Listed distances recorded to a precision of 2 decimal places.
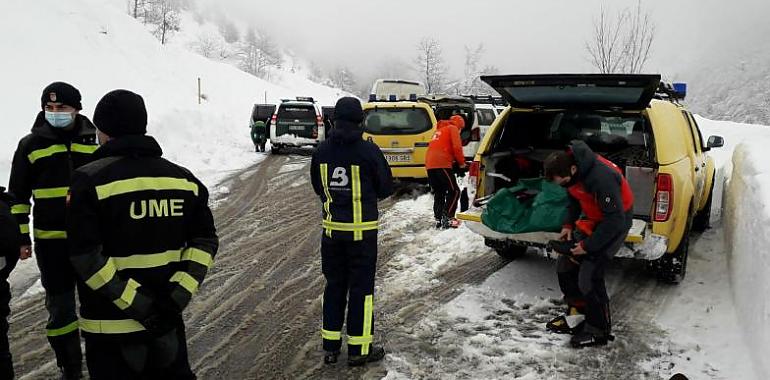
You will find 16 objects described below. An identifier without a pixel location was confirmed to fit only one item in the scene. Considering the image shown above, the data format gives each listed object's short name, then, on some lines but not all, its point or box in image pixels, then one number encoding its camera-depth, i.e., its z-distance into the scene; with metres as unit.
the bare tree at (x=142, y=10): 74.87
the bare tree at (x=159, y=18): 79.03
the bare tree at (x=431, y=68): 72.88
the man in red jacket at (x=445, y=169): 8.26
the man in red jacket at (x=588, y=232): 4.28
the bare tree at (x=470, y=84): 83.21
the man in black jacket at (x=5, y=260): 3.32
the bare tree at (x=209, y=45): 108.56
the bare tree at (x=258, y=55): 110.36
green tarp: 5.09
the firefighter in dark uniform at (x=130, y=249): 2.43
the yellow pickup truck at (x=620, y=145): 5.21
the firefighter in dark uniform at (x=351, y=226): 4.25
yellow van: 10.73
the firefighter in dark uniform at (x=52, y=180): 3.79
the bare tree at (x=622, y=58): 32.84
